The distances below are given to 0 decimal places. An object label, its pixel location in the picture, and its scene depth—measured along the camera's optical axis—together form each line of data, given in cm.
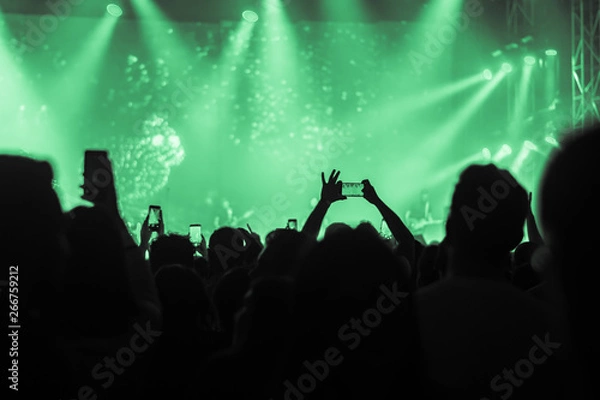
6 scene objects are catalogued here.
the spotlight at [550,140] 1198
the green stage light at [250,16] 1449
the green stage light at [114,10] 1430
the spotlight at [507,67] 1398
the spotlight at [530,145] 1287
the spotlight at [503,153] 1384
